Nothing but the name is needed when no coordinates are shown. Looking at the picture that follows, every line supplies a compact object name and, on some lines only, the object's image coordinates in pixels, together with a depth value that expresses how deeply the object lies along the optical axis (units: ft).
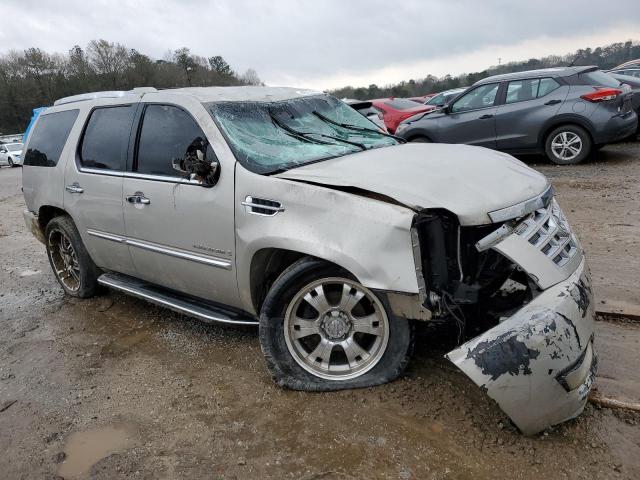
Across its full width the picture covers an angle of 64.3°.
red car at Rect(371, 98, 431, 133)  43.75
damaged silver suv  7.76
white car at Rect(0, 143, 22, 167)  87.73
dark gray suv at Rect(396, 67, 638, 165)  26.91
